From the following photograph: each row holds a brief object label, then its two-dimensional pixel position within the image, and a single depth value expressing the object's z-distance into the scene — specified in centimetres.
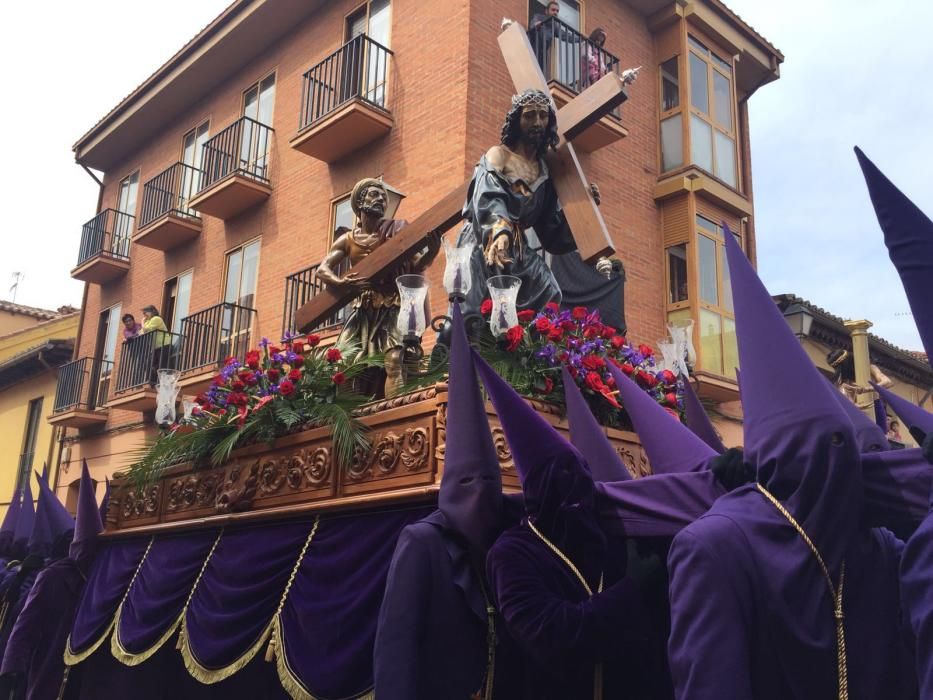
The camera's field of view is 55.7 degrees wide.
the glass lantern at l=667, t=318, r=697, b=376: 507
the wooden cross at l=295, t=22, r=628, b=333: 497
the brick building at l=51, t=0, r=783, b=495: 1148
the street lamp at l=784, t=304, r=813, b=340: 1178
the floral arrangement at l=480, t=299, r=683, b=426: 420
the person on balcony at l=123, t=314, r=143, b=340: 1602
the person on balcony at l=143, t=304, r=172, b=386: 1488
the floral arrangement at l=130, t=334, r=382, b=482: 477
